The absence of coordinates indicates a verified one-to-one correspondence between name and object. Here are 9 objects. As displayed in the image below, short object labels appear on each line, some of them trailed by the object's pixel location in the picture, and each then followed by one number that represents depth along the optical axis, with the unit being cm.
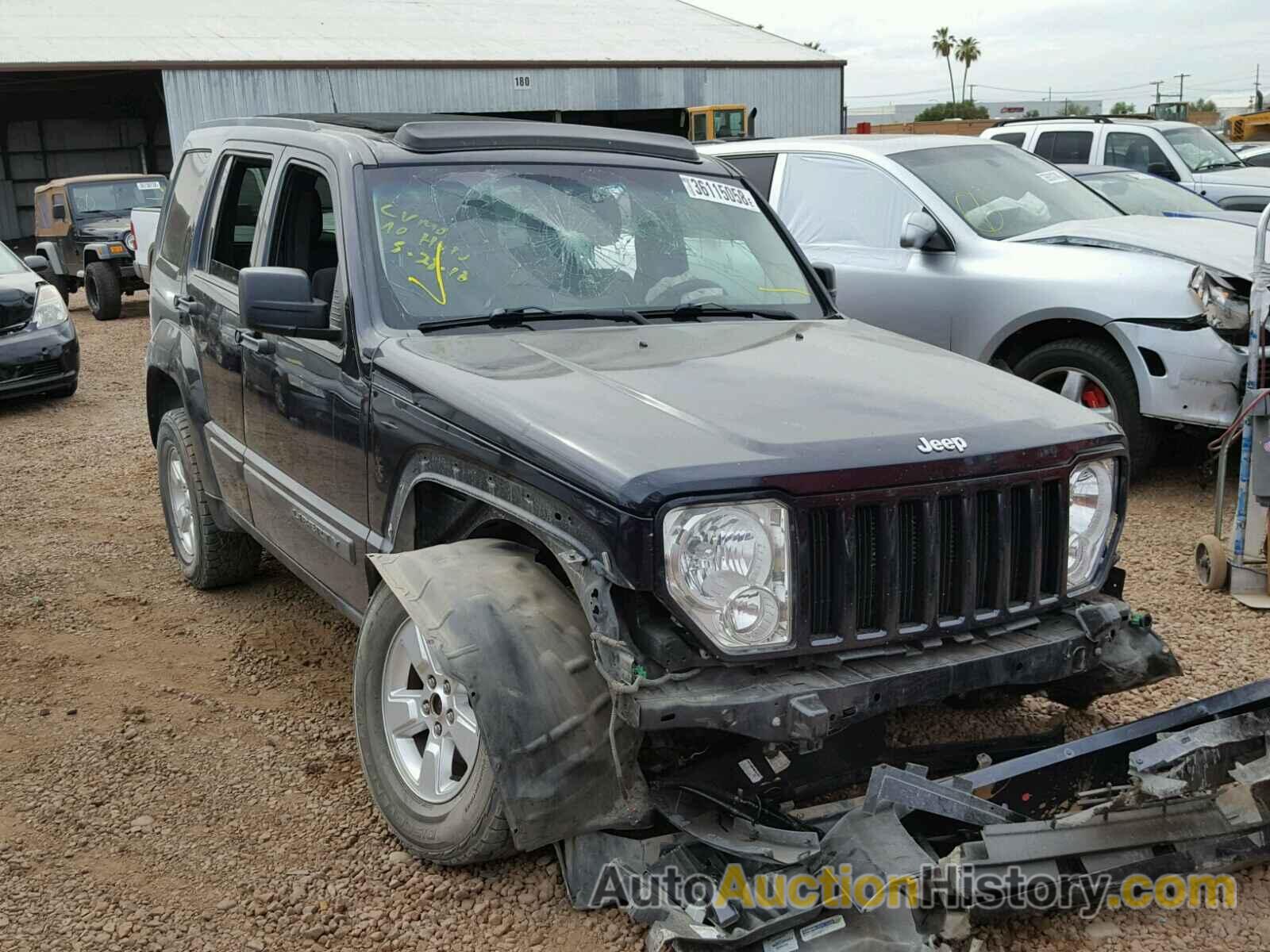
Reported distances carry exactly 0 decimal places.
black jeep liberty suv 276
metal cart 482
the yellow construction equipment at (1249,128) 2700
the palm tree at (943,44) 9100
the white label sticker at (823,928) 265
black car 1004
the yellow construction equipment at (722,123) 2741
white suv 1291
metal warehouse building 2620
